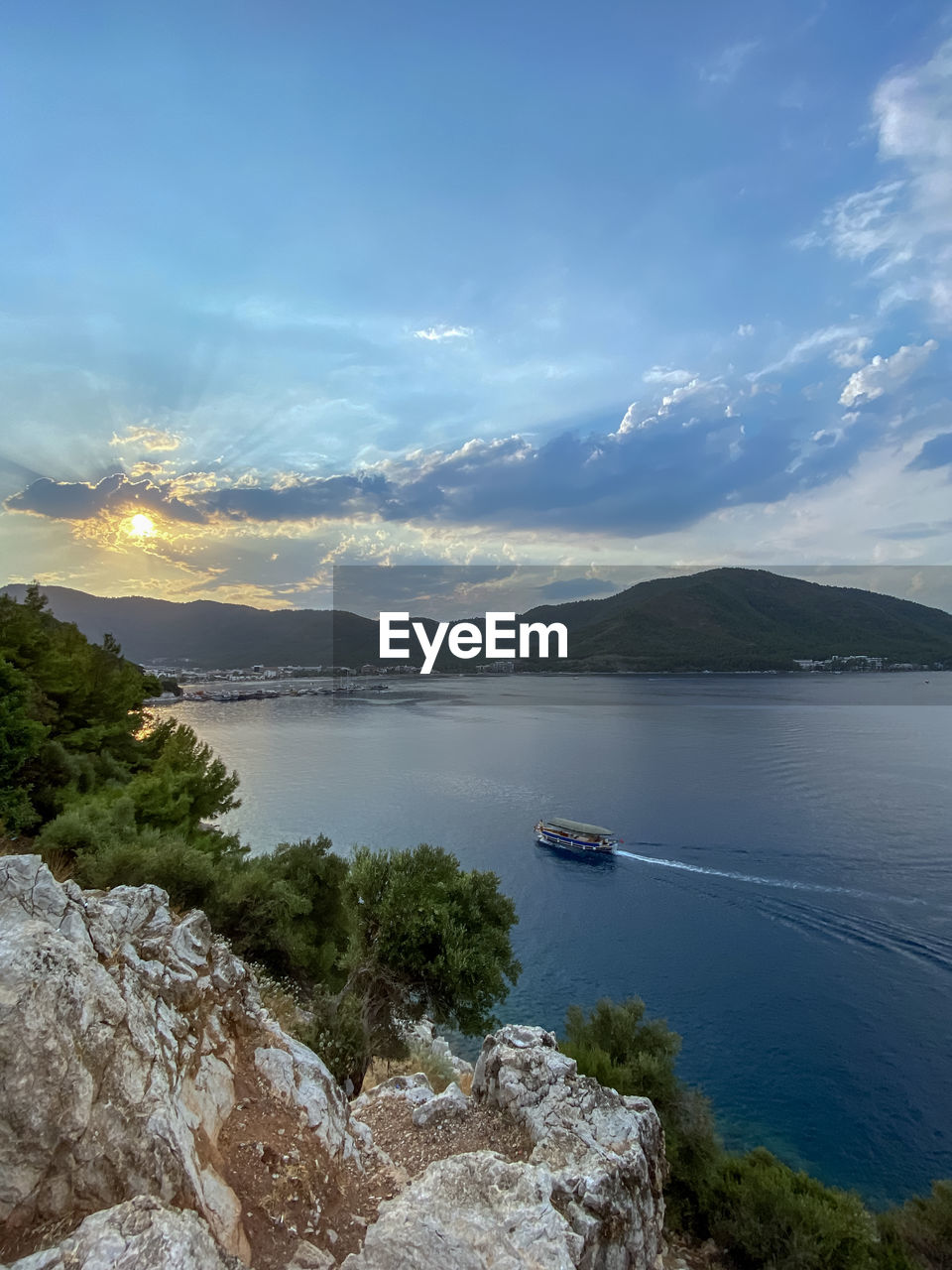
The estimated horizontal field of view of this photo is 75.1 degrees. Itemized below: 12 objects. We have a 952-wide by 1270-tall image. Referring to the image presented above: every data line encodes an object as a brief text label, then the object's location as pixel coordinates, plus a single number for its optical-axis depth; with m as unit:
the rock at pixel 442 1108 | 12.49
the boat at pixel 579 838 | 50.66
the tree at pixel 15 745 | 21.02
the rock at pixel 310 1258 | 7.30
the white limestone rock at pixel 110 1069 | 6.41
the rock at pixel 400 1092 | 13.35
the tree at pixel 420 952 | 19.27
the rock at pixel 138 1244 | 5.56
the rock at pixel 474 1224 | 7.83
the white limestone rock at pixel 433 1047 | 24.19
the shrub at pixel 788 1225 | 15.12
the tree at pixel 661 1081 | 17.28
